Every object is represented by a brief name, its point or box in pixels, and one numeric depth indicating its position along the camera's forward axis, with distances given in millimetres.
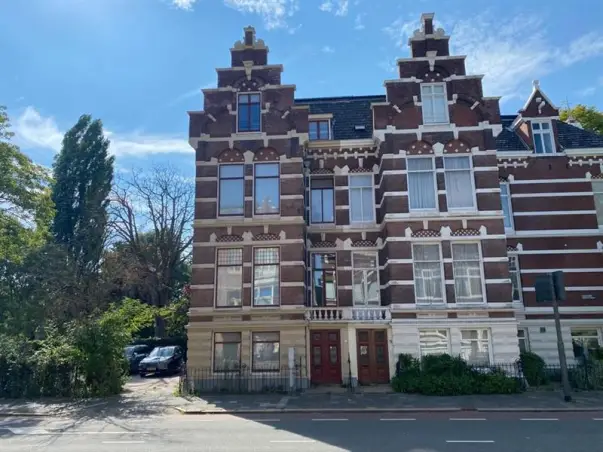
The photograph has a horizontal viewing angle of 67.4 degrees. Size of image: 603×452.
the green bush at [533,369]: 18719
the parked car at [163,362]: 26594
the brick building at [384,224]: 19531
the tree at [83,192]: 34250
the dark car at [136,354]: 29281
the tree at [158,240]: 38188
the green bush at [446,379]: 17172
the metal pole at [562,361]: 15250
